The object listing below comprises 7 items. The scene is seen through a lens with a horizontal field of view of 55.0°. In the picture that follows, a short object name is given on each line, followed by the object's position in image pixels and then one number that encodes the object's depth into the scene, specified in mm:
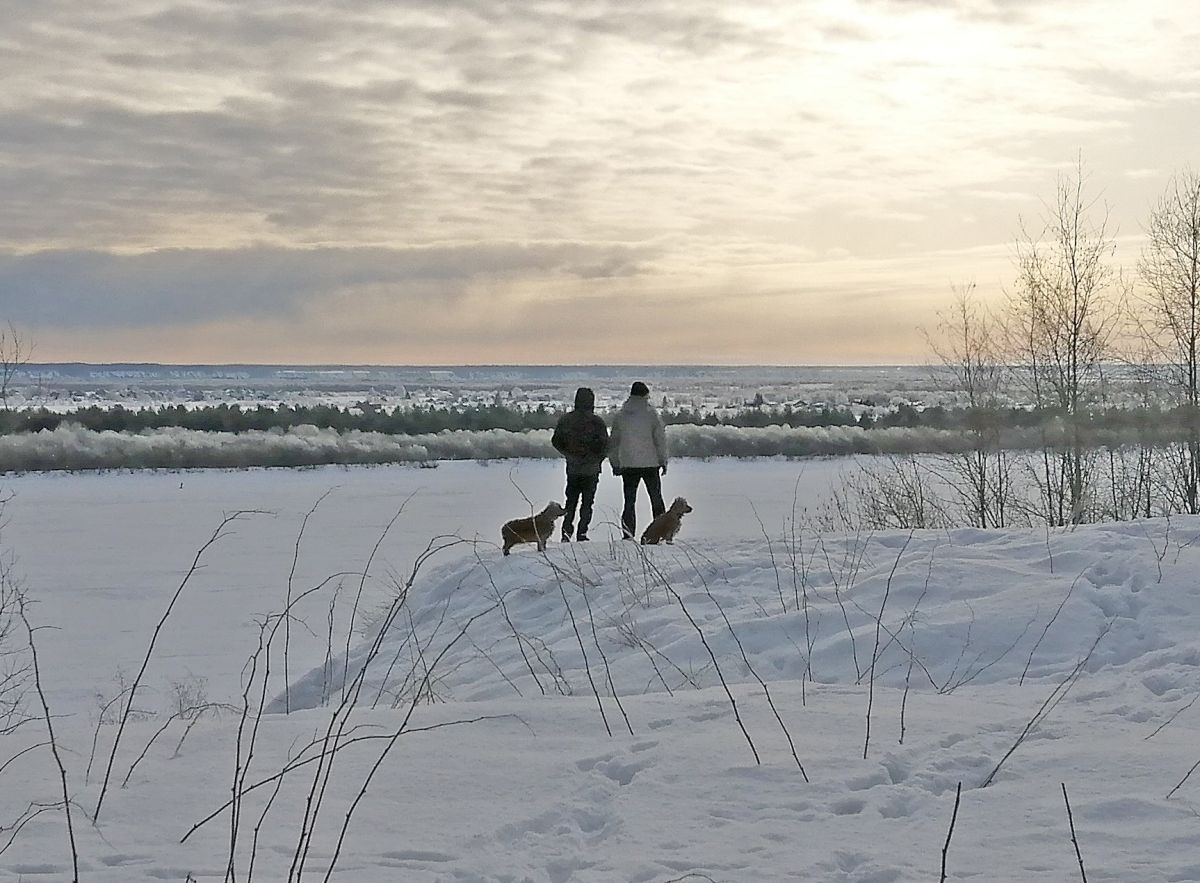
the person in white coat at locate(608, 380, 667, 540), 14086
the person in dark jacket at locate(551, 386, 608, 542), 14367
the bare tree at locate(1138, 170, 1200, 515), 22719
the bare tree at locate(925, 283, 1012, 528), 22484
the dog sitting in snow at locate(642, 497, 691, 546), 13023
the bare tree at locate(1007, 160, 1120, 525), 22594
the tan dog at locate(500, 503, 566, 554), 13195
